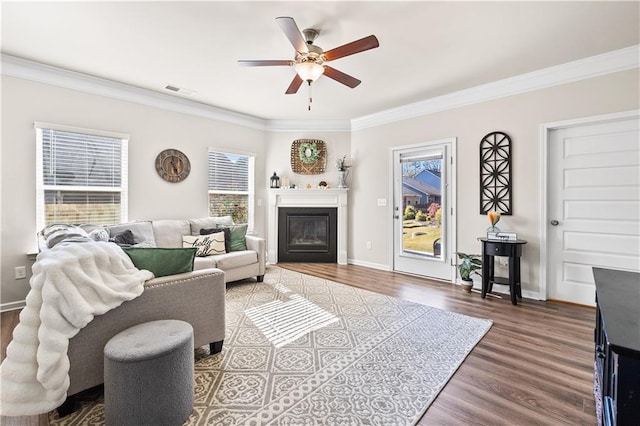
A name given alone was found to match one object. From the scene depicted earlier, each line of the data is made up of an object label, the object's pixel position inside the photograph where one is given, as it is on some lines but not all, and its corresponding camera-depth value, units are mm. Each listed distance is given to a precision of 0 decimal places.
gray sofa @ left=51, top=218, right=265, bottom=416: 1624
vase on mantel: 5484
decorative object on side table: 3618
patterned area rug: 1646
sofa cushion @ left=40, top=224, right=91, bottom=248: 2285
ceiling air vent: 4039
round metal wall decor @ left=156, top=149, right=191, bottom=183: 4348
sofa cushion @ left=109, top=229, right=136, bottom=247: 3256
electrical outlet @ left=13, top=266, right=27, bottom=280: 3242
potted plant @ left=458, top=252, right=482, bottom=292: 3832
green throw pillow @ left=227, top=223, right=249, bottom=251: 4312
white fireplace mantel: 5539
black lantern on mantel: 5590
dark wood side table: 3400
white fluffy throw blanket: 1461
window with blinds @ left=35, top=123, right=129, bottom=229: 3434
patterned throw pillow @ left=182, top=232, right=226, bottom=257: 3998
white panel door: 3059
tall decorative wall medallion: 3764
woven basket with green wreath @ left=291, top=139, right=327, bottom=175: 5645
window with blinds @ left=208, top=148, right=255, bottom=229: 5047
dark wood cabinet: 743
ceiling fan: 2246
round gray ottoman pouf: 1438
